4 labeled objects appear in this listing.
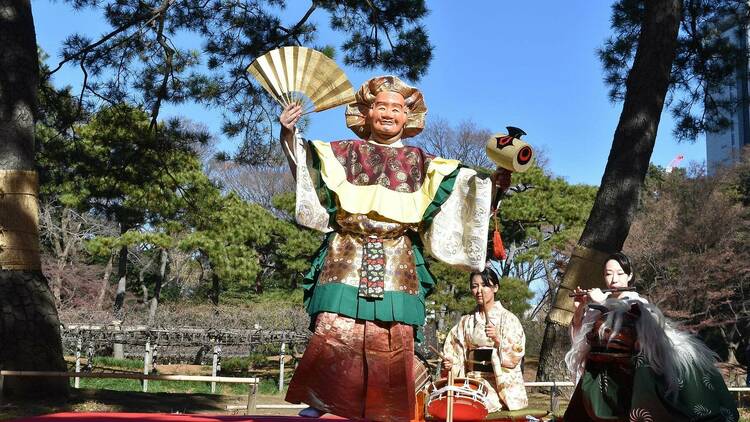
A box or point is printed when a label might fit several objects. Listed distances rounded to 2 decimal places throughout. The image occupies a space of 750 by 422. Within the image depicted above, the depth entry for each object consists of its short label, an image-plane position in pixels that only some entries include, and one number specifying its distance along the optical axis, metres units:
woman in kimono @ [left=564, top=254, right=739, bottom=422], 3.14
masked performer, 3.48
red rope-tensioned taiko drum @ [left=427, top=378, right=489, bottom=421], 4.47
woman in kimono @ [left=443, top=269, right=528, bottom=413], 5.03
